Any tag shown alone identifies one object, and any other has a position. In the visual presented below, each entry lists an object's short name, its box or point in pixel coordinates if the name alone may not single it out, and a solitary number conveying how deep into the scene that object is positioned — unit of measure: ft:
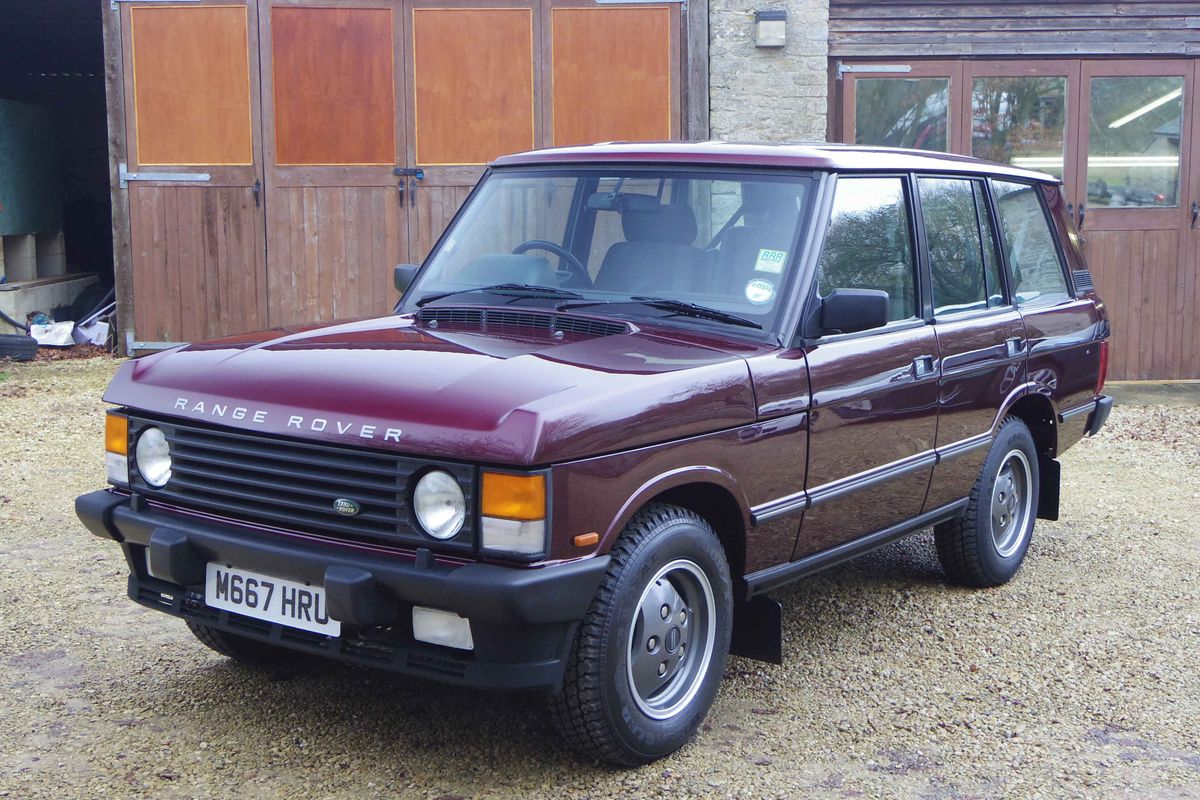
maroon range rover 10.57
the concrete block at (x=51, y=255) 49.08
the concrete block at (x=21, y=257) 45.60
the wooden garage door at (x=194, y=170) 35.94
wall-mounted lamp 35.78
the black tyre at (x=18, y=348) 37.76
